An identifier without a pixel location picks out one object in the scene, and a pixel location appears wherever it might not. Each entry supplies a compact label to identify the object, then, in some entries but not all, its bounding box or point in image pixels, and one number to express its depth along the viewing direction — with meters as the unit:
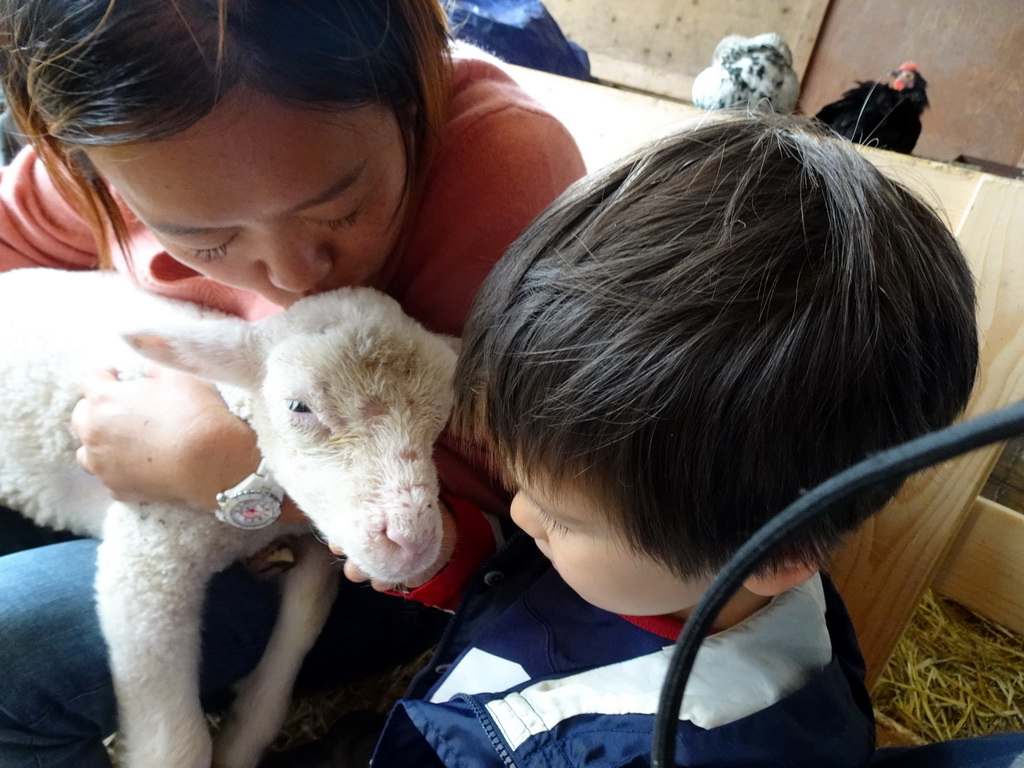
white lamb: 0.58
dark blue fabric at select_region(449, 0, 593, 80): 1.56
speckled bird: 1.48
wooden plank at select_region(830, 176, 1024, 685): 0.77
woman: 0.52
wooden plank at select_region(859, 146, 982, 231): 0.82
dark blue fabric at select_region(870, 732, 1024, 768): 0.48
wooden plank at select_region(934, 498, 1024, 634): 0.85
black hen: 1.50
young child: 0.43
